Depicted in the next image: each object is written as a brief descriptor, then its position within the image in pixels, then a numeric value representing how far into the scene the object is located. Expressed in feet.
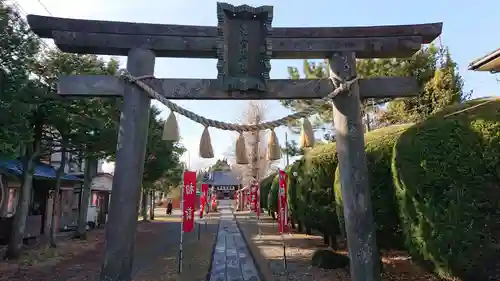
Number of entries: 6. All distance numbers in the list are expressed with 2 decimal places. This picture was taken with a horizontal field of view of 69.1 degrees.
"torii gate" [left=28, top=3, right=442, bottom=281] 17.78
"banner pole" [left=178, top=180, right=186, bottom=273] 31.40
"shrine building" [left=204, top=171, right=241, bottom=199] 242.58
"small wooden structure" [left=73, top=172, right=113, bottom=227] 75.58
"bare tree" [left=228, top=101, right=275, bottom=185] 114.86
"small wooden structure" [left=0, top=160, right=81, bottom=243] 46.29
